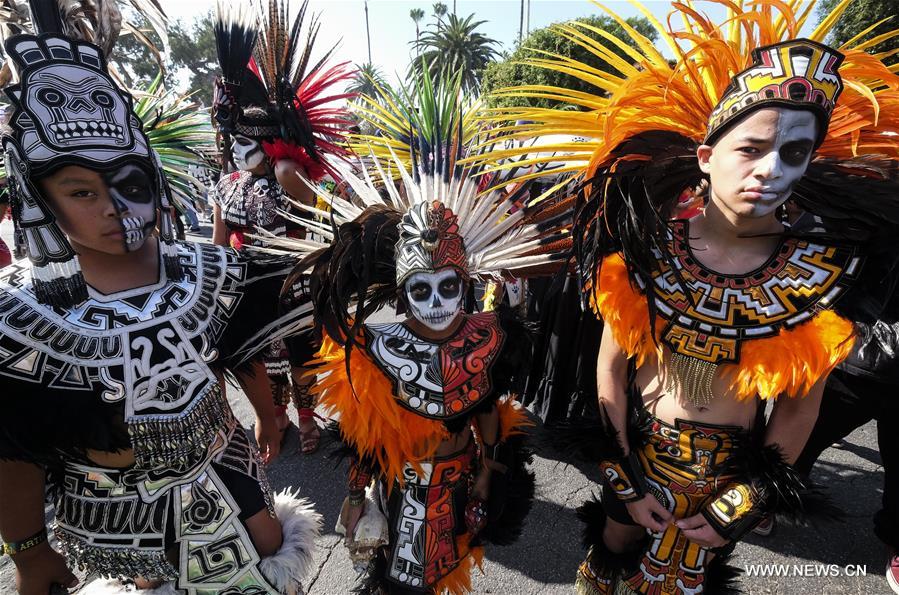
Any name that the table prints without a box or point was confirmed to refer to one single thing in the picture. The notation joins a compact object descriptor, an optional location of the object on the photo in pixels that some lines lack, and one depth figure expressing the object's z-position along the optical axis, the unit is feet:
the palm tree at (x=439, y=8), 111.08
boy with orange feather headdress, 4.51
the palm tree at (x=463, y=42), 95.20
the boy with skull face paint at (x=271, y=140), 9.45
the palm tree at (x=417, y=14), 130.41
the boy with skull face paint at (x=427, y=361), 5.46
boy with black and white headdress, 4.02
